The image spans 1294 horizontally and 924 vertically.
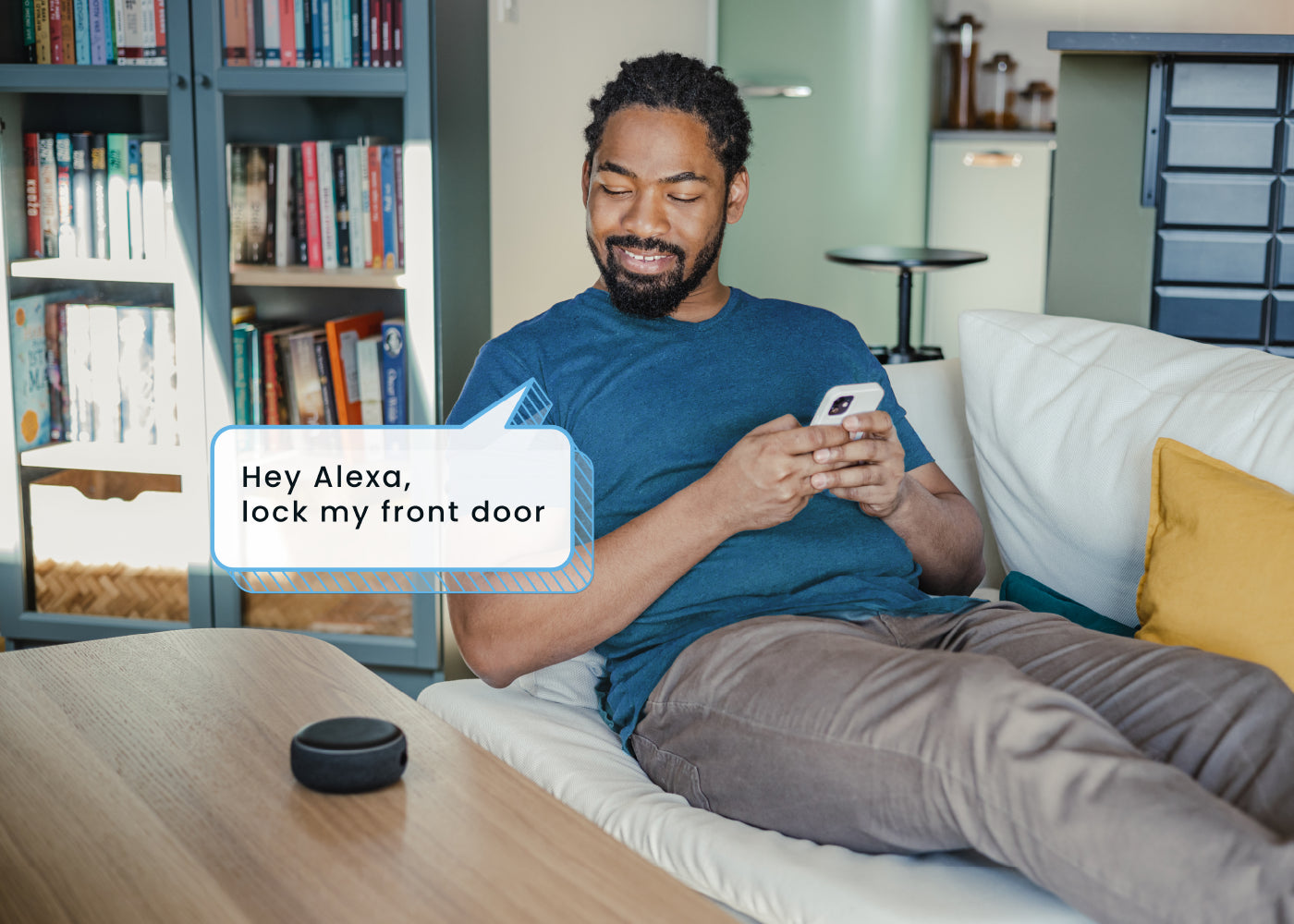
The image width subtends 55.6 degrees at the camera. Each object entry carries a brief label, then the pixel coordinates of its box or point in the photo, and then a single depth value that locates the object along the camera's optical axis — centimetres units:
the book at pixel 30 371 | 250
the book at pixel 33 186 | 249
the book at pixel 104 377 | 254
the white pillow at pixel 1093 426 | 141
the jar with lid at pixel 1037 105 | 534
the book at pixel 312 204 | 243
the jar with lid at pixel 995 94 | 530
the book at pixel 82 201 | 247
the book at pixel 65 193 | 248
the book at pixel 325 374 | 250
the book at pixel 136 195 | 244
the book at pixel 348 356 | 247
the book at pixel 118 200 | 245
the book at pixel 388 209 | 238
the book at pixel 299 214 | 243
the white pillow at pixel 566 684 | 144
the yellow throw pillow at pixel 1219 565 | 120
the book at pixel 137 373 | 251
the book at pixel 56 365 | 255
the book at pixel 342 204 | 242
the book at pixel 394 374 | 244
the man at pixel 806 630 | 93
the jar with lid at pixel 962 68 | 528
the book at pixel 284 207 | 243
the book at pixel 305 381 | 248
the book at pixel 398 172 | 237
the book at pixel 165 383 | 249
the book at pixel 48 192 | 249
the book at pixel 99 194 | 246
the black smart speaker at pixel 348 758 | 91
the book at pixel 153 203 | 243
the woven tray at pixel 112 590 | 260
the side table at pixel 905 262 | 381
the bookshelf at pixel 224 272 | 233
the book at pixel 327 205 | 242
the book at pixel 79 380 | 255
